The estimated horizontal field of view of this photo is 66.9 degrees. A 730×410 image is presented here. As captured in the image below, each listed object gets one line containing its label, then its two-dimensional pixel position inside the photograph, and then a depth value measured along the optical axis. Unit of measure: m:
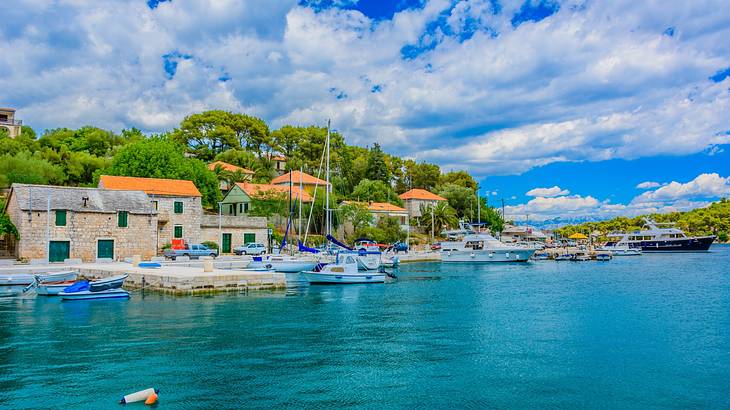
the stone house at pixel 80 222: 36.69
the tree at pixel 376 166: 90.62
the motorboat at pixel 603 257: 71.31
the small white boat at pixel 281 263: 37.74
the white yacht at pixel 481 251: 65.06
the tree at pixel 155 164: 55.06
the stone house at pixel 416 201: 87.66
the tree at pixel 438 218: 82.06
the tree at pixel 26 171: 52.31
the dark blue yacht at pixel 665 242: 90.56
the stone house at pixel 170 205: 45.12
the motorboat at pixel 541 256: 72.19
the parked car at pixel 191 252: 41.47
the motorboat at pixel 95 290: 26.41
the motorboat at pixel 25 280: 28.59
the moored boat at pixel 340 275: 35.31
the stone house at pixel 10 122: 87.74
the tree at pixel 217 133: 79.88
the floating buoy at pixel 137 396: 11.73
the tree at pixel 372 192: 81.75
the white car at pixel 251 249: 46.66
